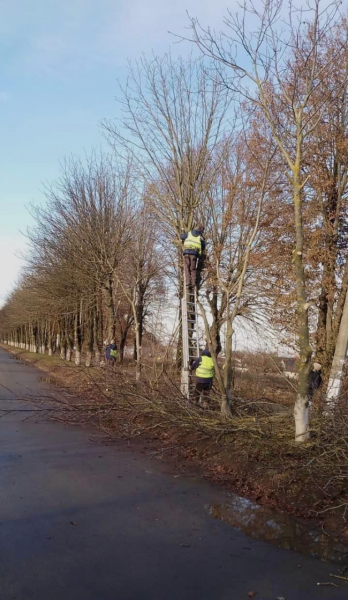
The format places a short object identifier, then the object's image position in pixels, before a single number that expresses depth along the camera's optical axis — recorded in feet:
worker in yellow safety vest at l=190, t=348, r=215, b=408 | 37.29
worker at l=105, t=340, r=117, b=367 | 64.59
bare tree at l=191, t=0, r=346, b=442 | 26.16
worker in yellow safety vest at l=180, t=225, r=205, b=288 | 41.37
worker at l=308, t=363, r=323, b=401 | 33.71
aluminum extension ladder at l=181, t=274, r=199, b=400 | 40.05
